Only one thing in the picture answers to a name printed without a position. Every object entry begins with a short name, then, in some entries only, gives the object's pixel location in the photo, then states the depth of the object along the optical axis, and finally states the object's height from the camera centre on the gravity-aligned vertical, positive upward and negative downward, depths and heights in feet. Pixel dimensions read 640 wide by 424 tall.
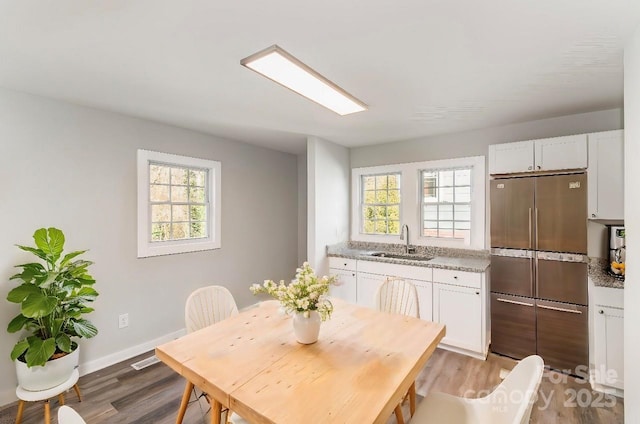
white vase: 5.41 -2.12
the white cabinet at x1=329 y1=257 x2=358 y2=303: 12.05 -2.75
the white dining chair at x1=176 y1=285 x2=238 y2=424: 6.88 -2.38
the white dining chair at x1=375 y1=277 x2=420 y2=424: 7.68 -2.36
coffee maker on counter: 7.99 -1.15
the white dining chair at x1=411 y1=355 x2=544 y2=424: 3.75 -2.93
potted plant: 6.61 -2.48
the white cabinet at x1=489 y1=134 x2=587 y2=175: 8.71 +1.76
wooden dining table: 3.76 -2.46
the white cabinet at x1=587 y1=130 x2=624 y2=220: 8.15 +1.00
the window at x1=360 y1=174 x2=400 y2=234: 13.62 +0.35
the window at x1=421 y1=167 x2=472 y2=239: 11.96 +0.34
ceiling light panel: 4.93 +2.59
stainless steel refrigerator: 8.59 -1.79
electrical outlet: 9.45 -3.52
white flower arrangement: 5.35 -1.52
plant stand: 6.45 -4.09
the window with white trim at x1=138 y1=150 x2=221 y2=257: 10.05 +0.30
